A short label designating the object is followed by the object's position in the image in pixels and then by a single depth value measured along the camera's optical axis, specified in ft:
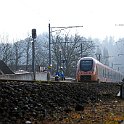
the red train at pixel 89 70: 127.13
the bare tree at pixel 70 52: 254.90
